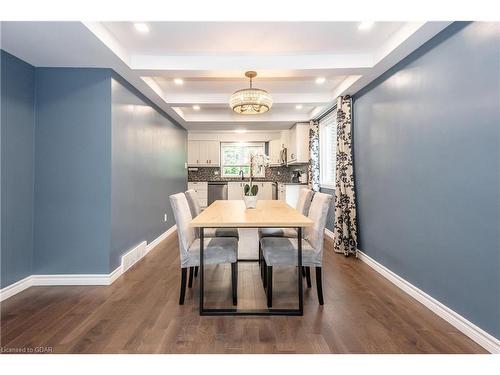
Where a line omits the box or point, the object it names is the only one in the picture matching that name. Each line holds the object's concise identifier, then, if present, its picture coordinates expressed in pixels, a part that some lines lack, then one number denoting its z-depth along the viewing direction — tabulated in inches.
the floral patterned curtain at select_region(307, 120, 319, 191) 201.6
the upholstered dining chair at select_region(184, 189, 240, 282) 115.8
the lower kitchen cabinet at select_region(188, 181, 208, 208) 291.3
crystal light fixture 104.6
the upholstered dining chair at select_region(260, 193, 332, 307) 84.2
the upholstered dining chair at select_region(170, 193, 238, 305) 84.7
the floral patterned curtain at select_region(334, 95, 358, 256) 139.7
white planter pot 104.3
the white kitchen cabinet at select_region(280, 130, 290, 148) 251.6
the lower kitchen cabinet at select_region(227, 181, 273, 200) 290.2
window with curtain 183.8
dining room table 75.4
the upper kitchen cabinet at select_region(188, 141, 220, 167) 289.6
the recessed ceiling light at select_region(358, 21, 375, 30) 87.1
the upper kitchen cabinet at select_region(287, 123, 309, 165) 217.5
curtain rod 168.4
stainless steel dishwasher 292.2
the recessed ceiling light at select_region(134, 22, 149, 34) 86.4
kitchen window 306.8
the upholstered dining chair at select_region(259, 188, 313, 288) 113.7
